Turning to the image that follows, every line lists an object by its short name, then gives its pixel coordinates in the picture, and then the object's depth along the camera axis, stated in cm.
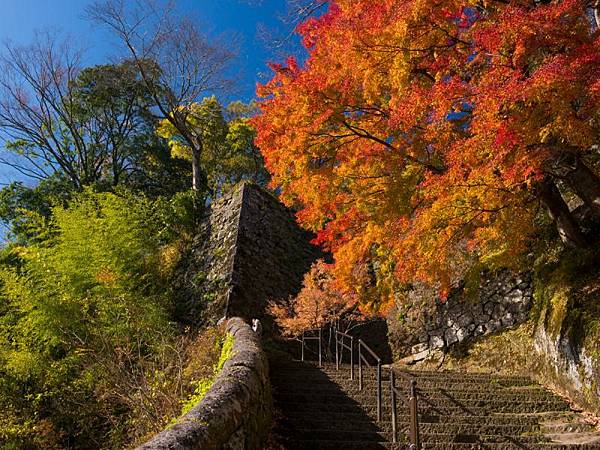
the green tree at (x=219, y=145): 2264
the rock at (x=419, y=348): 1184
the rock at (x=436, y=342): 1145
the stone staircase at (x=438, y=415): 538
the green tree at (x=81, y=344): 805
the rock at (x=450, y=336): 1122
